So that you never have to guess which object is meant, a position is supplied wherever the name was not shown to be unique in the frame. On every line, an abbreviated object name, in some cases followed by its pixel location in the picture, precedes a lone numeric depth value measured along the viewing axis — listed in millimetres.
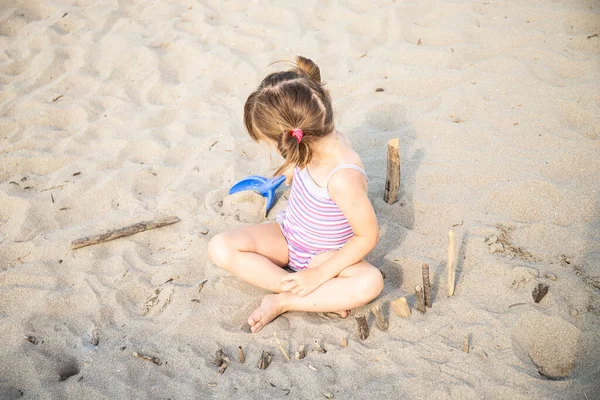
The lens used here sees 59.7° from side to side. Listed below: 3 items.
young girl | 2215
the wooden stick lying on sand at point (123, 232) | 2902
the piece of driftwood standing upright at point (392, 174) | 2764
